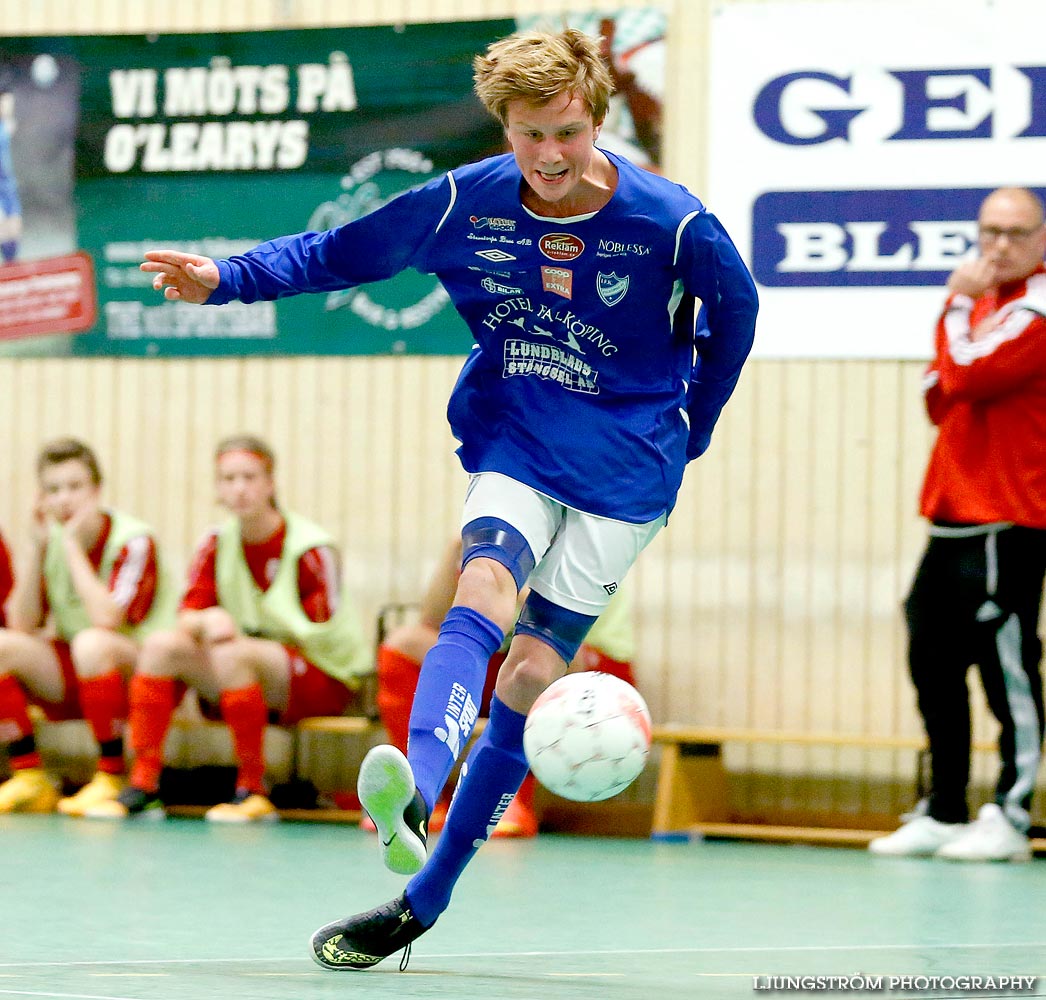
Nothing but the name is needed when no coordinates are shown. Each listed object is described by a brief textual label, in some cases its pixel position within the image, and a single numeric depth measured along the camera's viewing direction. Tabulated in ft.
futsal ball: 20.62
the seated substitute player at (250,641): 46.19
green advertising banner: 50.60
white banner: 46.93
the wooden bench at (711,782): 44.42
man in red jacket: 40.32
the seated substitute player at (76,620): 47.26
